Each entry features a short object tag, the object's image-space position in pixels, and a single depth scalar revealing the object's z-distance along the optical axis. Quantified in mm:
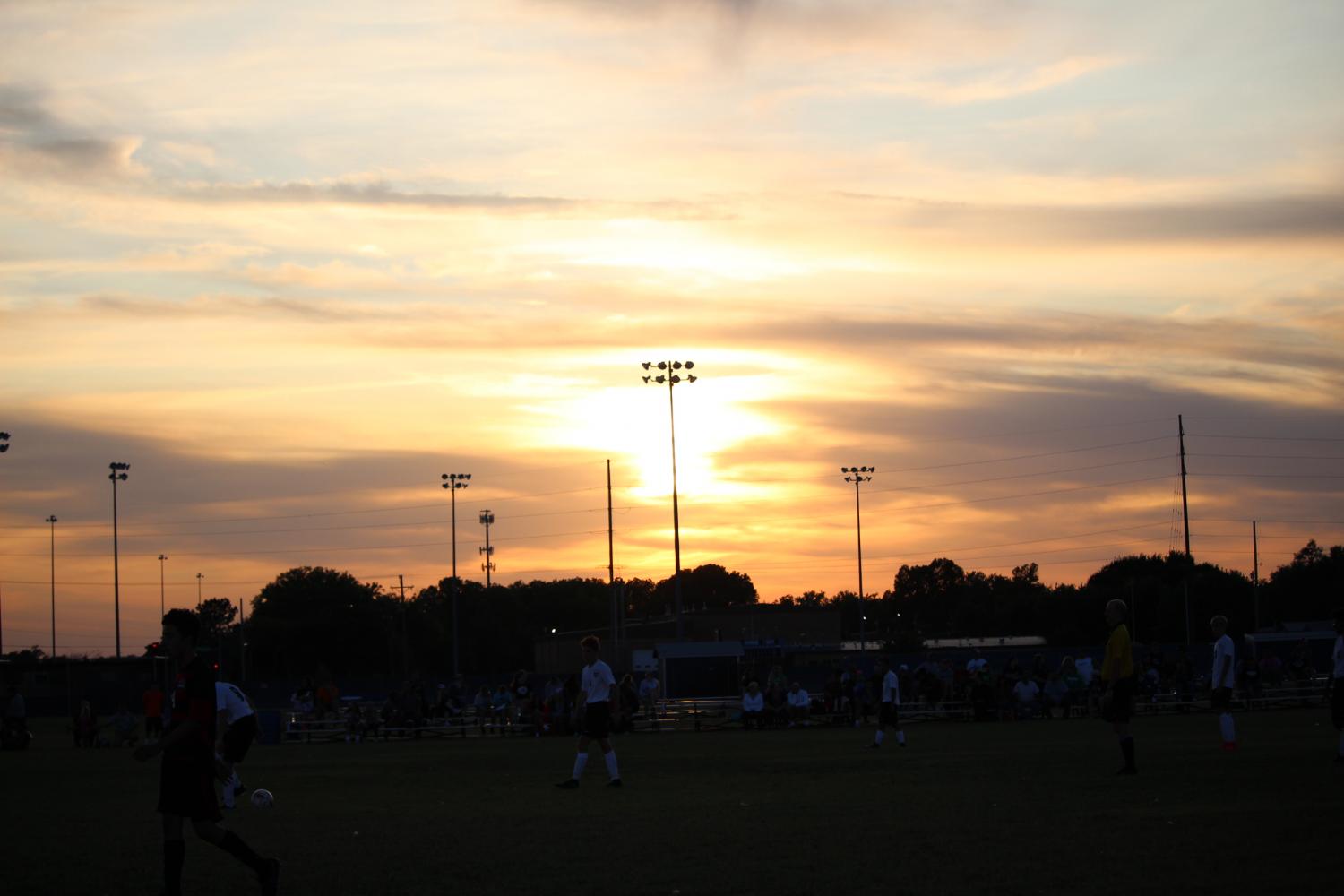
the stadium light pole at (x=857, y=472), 93562
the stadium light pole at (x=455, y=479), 95188
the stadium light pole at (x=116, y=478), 88688
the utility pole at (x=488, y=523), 107375
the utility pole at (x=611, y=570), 79481
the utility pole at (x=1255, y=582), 99725
